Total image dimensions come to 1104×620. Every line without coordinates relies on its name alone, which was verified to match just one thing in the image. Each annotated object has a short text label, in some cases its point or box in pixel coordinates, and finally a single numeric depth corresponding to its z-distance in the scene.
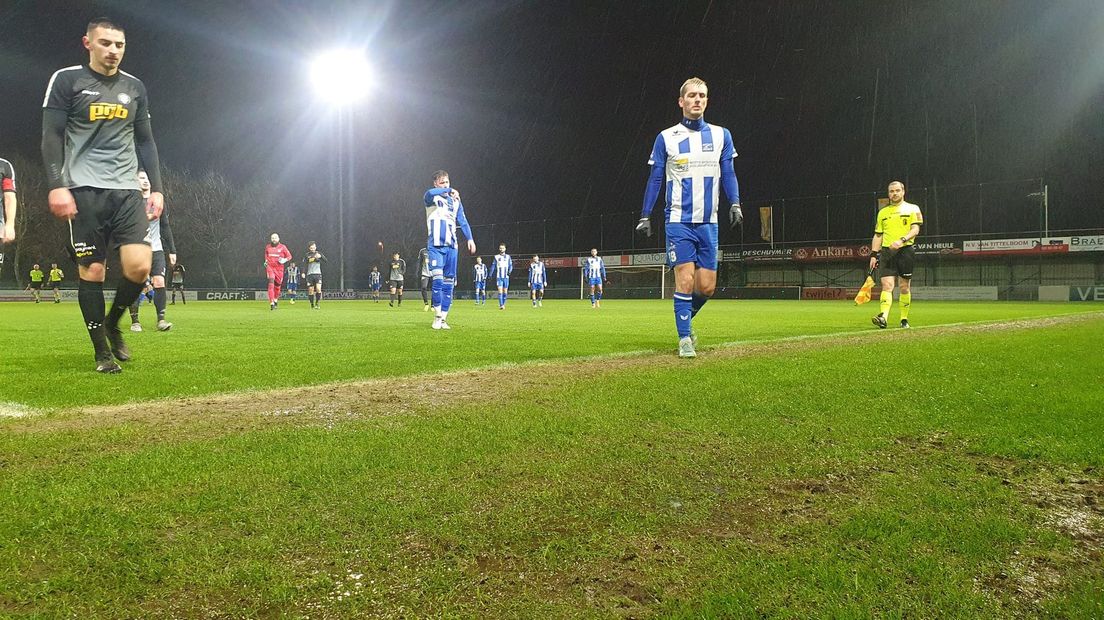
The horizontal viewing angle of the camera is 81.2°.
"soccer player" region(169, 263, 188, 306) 25.82
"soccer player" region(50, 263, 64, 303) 30.17
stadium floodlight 41.56
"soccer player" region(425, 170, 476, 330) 10.55
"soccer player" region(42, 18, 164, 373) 4.90
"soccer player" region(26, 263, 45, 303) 28.89
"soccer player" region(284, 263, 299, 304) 36.39
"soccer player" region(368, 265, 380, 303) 40.56
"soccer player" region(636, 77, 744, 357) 6.64
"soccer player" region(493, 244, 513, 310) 23.87
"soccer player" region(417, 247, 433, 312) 22.91
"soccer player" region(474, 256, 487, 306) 29.11
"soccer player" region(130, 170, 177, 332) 10.02
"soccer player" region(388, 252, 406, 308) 25.89
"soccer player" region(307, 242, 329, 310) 22.02
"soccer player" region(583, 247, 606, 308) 25.31
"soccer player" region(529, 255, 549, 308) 26.67
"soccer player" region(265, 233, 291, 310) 20.34
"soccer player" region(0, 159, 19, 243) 7.58
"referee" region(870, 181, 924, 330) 10.94
